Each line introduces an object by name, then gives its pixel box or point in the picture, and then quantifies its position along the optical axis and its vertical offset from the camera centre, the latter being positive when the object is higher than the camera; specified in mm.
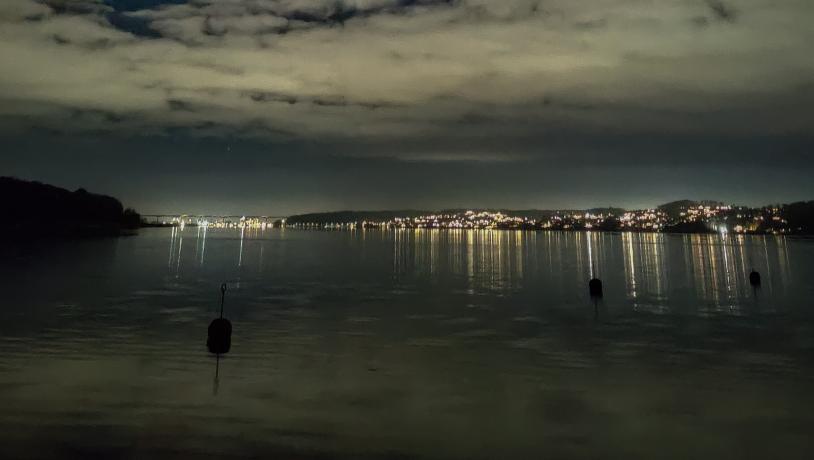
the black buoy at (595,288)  38125 -1077
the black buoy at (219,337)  18797 -2254
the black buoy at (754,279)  46969 -509
